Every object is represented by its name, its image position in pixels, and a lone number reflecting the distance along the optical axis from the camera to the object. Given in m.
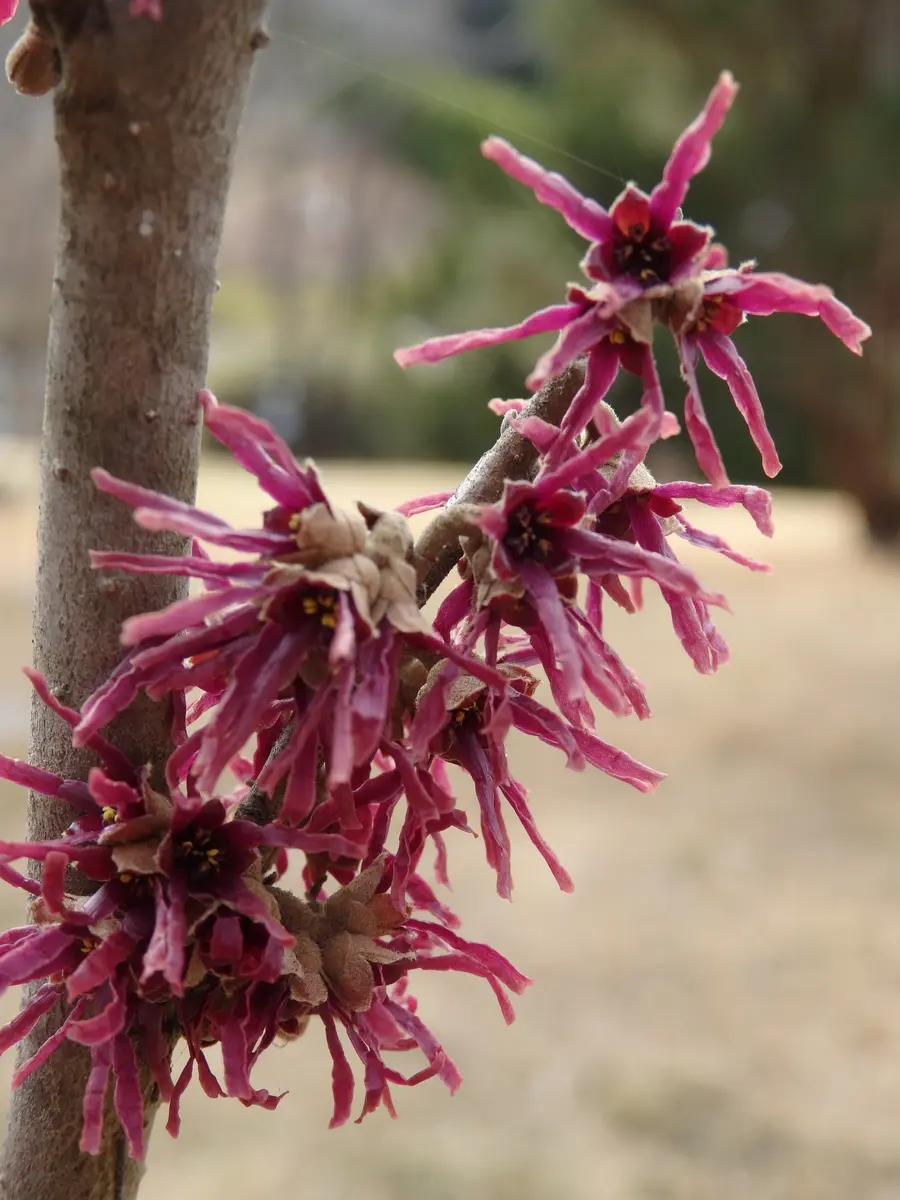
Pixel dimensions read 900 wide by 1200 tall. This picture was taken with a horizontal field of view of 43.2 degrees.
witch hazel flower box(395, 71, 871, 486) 0.22
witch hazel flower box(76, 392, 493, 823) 0.21
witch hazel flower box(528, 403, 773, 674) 0.24
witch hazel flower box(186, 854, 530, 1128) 0.25
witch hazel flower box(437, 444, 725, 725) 0.22
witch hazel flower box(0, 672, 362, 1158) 0.23
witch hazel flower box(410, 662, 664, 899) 0.24
